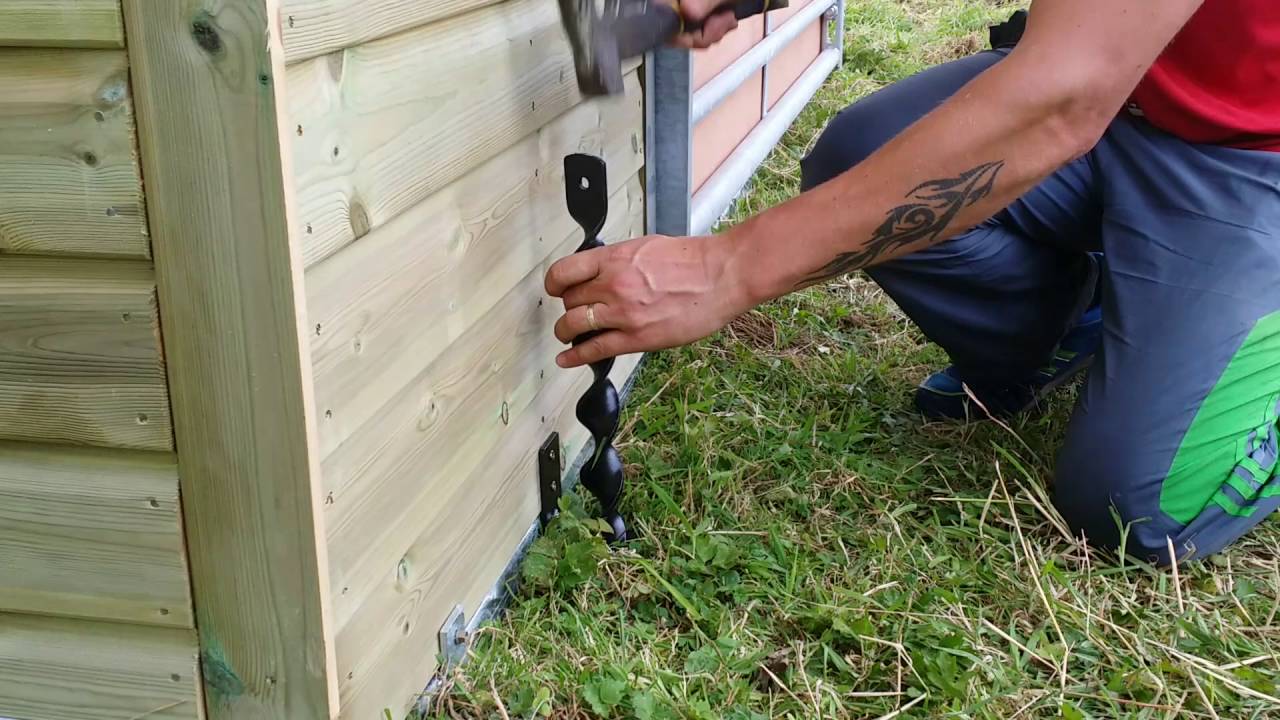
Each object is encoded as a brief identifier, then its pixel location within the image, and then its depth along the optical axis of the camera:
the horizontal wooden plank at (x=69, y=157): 0.94
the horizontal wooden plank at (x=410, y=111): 1.05
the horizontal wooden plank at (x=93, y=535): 1.08
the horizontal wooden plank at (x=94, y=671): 1.13
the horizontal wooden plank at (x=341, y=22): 0.98
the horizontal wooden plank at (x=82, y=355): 1.02
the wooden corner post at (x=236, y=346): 0.93
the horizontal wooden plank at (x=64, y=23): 0.91
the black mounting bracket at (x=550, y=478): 1.87
